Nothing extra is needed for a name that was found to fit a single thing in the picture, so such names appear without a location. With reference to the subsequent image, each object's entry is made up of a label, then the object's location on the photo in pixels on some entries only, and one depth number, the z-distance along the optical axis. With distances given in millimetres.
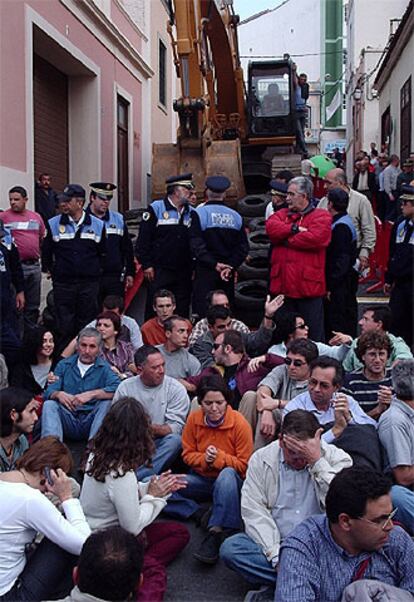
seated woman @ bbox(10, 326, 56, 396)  5969
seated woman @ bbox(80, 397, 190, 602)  3680
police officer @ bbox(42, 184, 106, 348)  7066
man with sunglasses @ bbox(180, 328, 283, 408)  5473
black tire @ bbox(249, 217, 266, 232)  10172
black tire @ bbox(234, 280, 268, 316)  8320
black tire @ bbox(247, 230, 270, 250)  9656
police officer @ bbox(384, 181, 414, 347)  6539
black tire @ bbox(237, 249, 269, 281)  9039
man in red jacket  6391
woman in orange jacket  4551
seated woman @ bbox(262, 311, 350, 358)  5602
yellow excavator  10273
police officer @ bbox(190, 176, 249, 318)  7195
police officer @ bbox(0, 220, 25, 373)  6105
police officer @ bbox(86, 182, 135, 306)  7445
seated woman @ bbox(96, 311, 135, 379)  6180
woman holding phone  3332
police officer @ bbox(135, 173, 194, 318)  7453
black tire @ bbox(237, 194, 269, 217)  11109
